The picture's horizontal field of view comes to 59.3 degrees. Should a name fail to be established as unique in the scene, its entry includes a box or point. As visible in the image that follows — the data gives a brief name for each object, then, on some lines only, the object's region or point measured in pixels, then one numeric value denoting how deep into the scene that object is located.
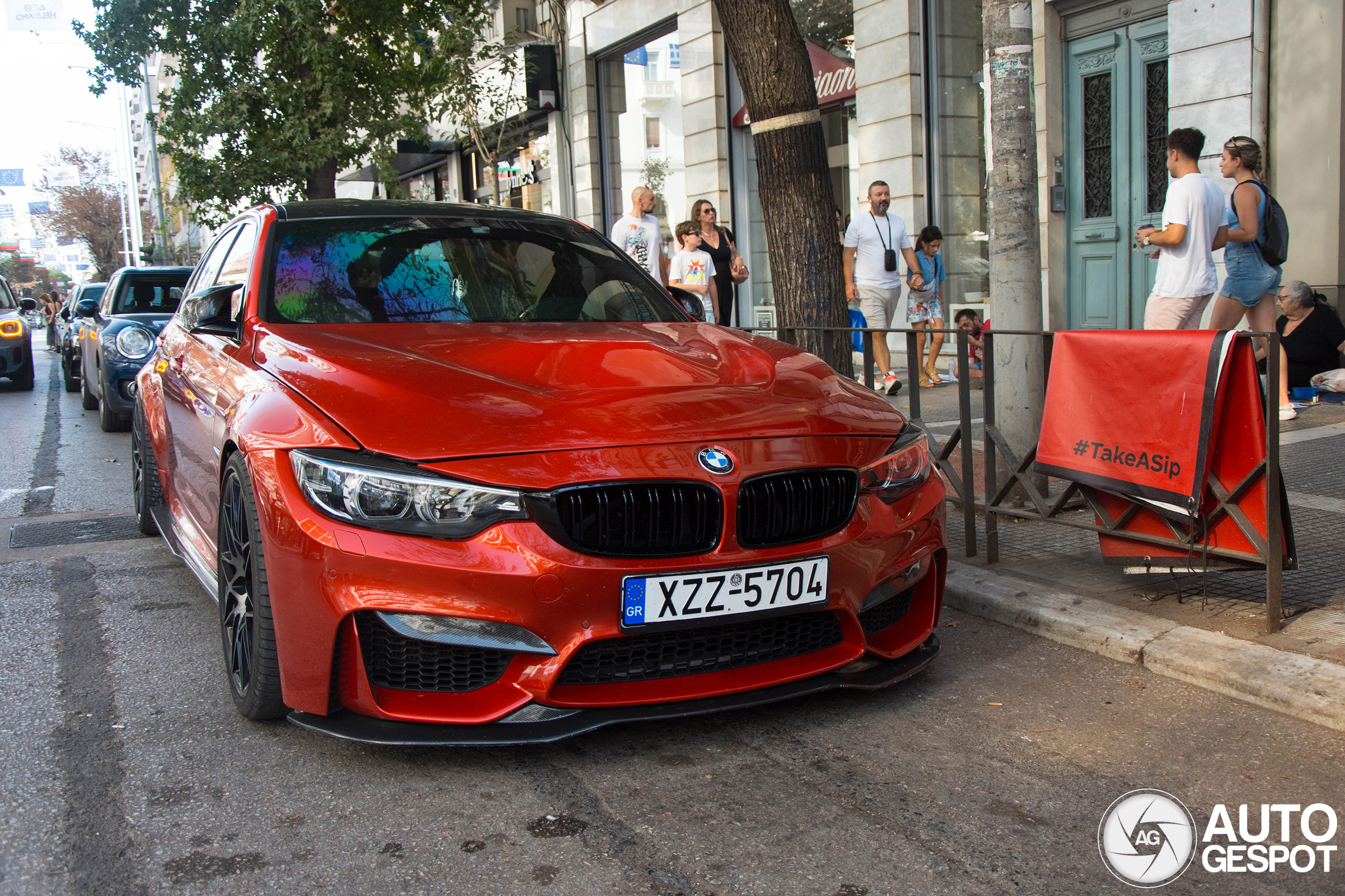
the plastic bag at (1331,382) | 8.91
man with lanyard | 11.49
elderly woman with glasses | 9.05
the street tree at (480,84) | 18.41
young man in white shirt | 7.16
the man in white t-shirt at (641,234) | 10.95
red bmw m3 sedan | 2.88
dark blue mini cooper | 10.63
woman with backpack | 7.79
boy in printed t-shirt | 11.10
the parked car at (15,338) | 16.48
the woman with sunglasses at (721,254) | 11.55
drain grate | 6.20
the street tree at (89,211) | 73.50
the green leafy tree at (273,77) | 16.67
